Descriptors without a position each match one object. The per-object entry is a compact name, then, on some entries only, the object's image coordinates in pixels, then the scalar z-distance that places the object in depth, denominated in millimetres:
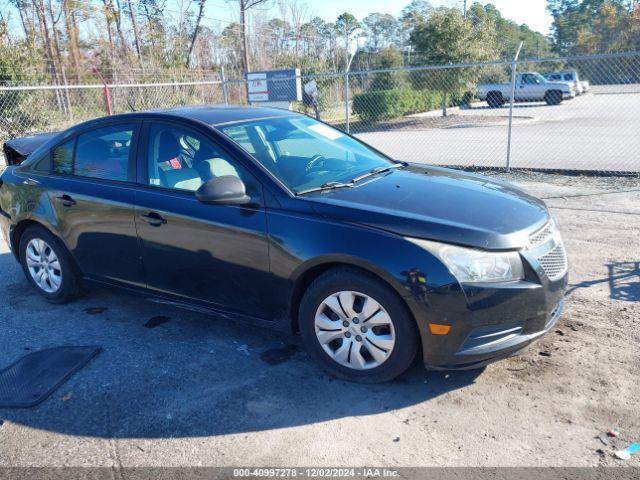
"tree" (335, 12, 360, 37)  68188
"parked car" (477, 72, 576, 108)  31578
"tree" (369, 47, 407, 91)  25859
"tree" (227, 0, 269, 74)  28859
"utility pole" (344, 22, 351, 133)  34525
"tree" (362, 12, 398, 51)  66375
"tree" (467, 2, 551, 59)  25500
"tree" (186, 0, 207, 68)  28556
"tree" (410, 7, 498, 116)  22625
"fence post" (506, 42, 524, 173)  9328
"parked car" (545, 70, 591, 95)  34638
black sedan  3109
